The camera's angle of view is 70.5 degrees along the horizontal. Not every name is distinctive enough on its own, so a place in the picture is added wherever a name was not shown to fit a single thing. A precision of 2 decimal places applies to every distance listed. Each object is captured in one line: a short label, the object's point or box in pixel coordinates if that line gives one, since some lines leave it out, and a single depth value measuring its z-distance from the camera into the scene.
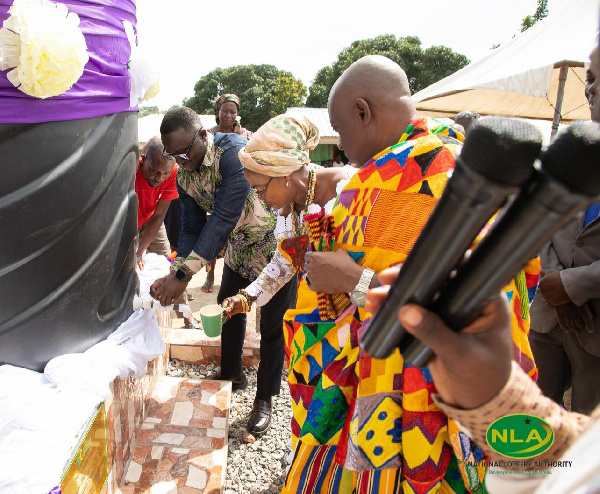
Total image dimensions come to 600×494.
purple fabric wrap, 1.27
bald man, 1.37
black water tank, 1.35
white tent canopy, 5.16
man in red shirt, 3.28
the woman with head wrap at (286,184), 1.91
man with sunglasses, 2.53
